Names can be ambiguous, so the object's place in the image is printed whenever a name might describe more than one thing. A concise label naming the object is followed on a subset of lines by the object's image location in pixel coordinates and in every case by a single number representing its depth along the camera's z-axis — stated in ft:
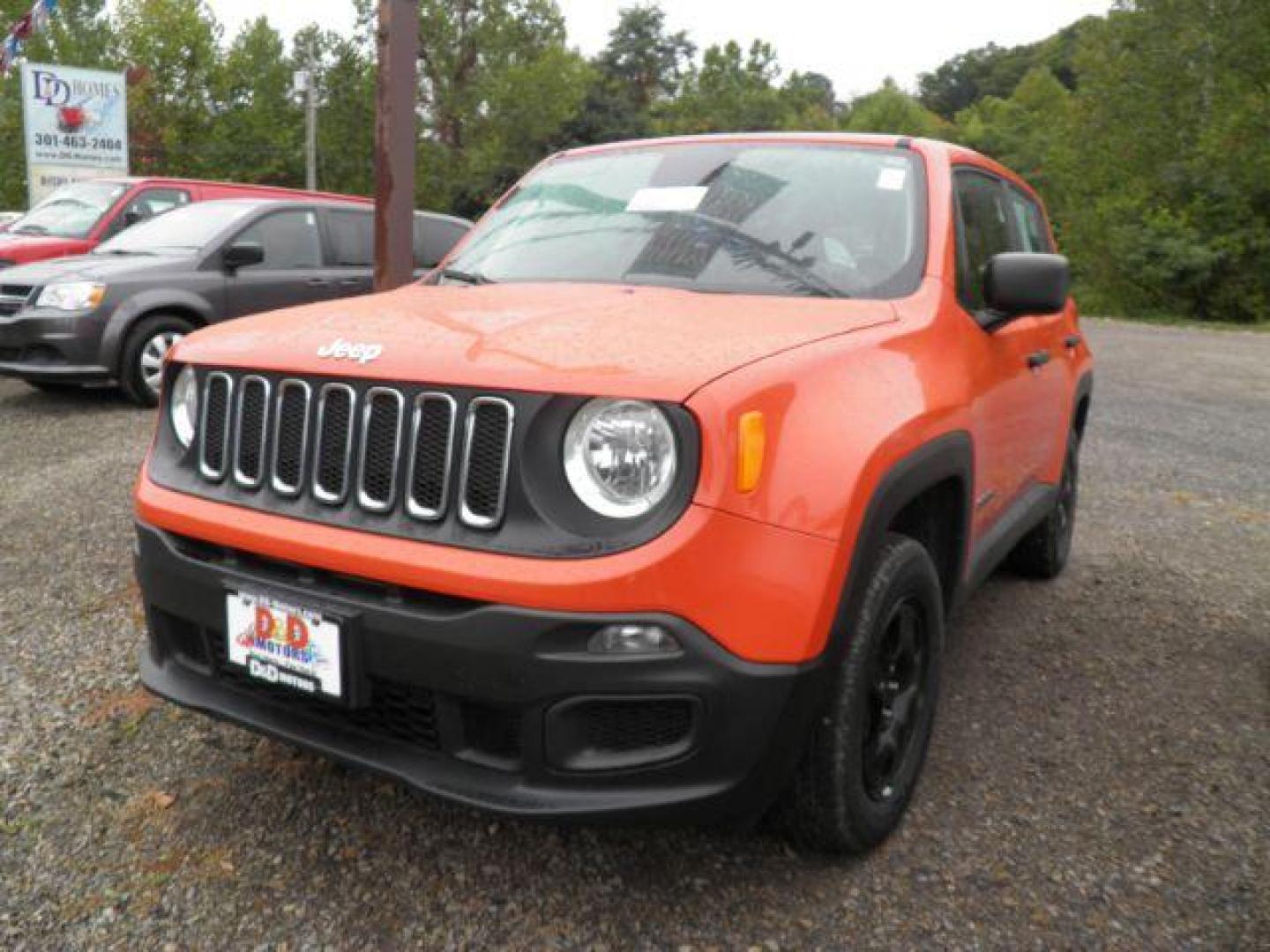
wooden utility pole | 15.65
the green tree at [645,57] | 234.99
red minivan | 30.40
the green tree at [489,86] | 159.74
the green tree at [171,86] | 123.44
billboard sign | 56.44
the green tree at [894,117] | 219.00
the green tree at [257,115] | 127.34
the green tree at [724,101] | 209.05
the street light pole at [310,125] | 88.79
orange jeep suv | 6.24
